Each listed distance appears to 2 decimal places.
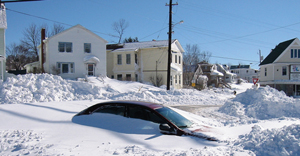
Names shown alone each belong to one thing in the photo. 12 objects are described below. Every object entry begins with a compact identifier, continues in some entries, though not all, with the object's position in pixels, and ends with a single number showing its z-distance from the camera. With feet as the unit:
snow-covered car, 20.26
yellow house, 121.60
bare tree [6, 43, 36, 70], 177.06
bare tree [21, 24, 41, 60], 176.35
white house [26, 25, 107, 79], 101.09
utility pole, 81.71
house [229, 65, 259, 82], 382.22
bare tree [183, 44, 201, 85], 219.86
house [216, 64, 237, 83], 282.56
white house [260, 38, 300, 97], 123.85
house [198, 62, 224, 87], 206.90
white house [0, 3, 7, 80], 75.46
